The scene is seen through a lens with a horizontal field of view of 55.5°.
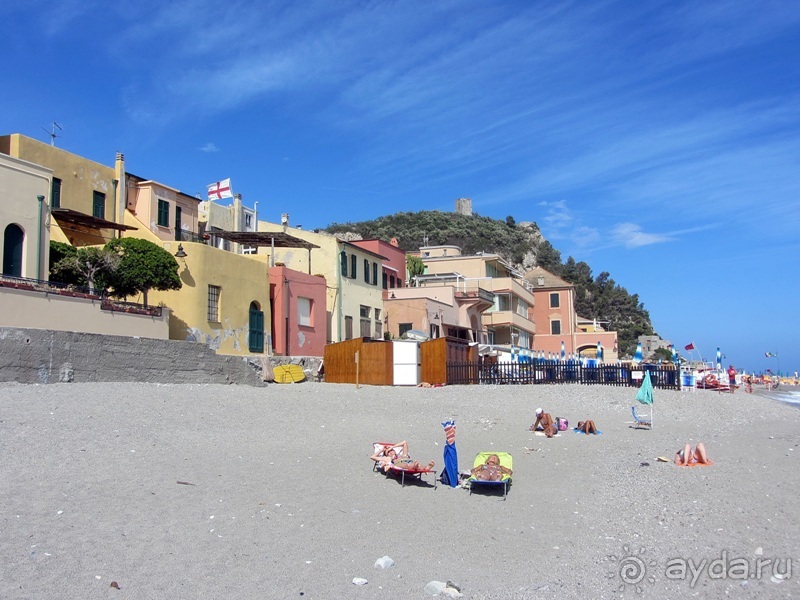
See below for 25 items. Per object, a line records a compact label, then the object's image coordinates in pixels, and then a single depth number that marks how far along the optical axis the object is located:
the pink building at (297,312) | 30.77
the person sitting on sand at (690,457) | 15.56
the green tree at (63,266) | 21.38
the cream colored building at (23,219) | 19.80
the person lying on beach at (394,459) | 12.63
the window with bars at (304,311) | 32.34
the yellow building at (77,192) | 25.25
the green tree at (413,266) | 53.69
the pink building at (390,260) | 44.06
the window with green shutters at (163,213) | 32.00
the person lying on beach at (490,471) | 12.49
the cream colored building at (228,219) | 37.03
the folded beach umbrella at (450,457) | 12.93
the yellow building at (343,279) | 36.31
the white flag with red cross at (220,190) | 42.06
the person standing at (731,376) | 50.32
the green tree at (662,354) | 88.25
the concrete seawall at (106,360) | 16.81
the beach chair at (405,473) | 12.61
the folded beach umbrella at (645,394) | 21.80
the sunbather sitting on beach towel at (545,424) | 19.20
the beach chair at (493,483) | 12.46
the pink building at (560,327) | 66.56
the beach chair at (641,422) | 22.41
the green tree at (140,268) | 21.86
